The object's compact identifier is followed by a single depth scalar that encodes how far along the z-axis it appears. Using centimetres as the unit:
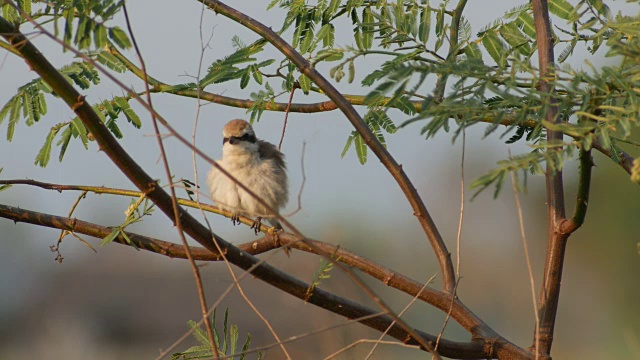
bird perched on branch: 938
